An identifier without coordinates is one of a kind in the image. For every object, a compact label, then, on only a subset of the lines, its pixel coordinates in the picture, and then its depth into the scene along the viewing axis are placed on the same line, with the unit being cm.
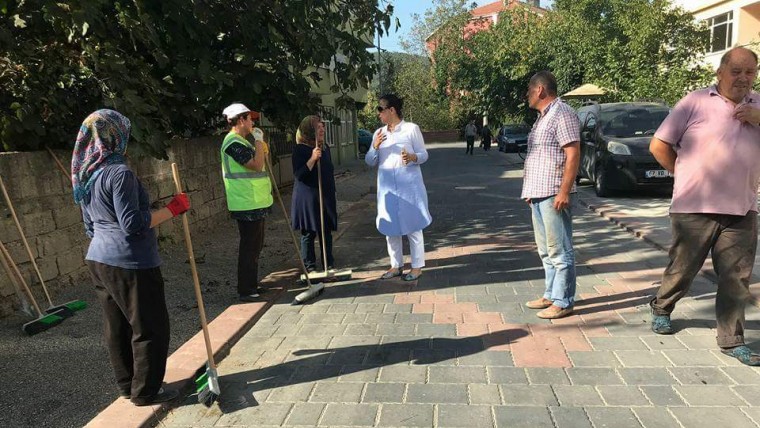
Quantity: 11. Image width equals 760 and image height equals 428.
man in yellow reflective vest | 480
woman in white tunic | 528
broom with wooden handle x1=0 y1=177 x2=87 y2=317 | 436
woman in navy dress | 567
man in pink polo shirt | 336
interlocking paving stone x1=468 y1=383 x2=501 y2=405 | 304
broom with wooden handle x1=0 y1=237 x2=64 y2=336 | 415
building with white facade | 2088
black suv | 1004
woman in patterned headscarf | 279
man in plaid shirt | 401
